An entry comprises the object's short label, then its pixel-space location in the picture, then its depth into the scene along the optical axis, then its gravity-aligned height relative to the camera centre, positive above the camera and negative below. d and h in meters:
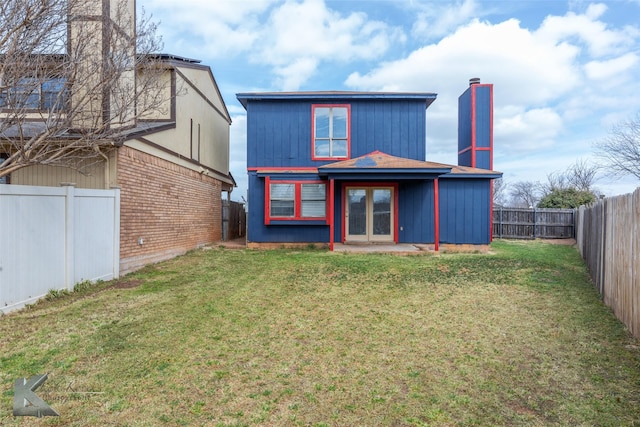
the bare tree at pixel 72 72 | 5.16 +2.40
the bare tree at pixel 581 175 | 30.84 +3.46
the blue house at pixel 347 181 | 11.88 +1.05
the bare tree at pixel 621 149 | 19.03 +3.71
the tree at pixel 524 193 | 37.69 +2.16
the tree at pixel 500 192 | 38.80 +2.27
